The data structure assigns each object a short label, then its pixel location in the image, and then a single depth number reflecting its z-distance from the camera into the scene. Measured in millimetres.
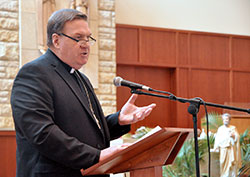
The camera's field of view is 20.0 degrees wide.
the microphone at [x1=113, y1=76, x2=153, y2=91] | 2926
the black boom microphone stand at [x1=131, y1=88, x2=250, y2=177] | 2777
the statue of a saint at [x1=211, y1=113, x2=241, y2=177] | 6541
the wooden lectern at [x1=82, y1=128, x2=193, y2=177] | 2545
